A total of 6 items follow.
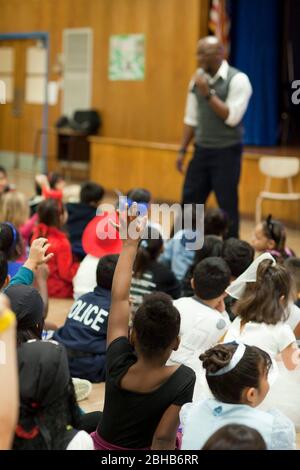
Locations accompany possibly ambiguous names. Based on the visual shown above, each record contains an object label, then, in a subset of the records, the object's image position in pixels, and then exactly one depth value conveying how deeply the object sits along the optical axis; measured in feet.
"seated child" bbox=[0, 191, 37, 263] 14.94
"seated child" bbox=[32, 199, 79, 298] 13.64
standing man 15.60
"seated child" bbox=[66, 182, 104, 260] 15.46
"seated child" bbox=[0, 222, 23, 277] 11.02
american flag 28.07
